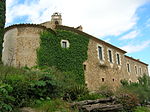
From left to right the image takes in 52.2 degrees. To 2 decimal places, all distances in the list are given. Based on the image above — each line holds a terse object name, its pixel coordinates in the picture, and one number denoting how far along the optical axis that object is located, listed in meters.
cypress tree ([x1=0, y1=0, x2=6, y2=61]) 13.14
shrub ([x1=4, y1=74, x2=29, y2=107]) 5.22
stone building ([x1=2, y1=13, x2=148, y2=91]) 14.11
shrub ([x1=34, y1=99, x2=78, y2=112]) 5.48
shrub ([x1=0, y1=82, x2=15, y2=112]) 4.18
